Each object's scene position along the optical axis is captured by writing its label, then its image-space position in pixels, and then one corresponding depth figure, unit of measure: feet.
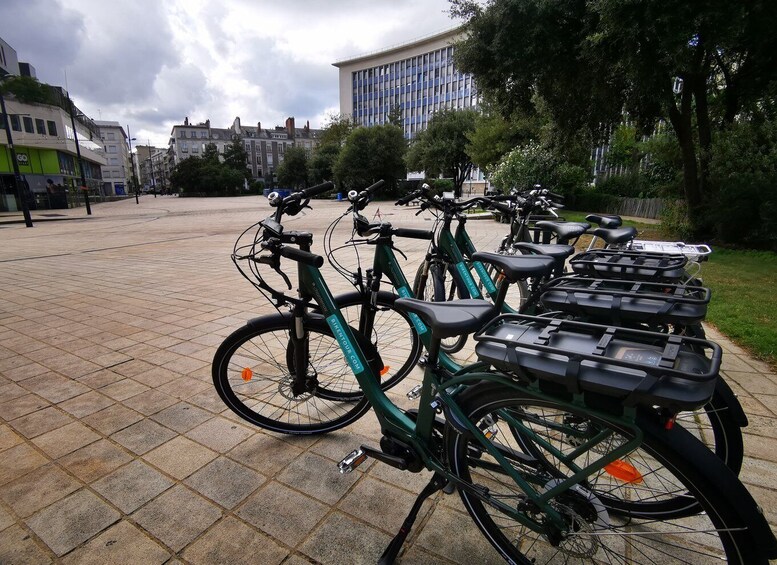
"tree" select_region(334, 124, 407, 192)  138.10
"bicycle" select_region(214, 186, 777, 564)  3.82
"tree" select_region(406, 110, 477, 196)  117.08
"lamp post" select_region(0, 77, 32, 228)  60.23
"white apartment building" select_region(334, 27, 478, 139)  238.68
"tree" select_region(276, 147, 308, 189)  205.36
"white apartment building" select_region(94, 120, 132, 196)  303.48
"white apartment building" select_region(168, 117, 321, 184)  352.28
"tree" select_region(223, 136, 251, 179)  259.39
